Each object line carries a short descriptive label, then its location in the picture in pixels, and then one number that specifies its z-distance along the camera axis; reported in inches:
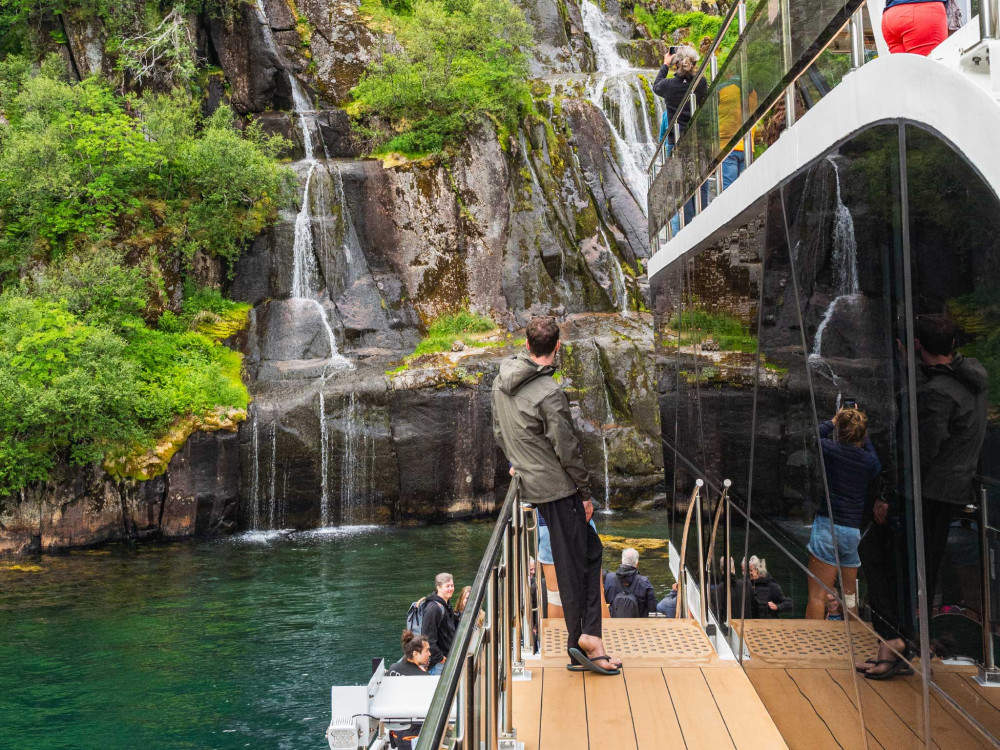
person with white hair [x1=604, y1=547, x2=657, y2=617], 328.8
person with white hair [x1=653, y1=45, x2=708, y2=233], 326.6
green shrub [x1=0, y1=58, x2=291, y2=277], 848.3
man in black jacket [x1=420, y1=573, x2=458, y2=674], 321.3
